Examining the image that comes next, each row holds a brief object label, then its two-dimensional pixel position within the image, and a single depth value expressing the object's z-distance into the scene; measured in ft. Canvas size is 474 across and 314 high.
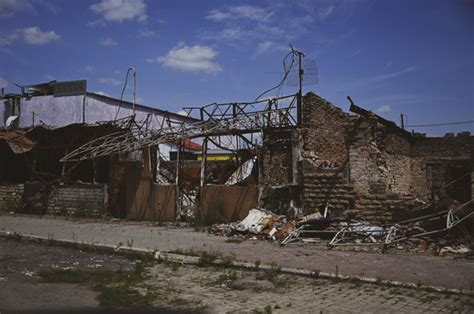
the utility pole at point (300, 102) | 50.47
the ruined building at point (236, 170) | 45.93
